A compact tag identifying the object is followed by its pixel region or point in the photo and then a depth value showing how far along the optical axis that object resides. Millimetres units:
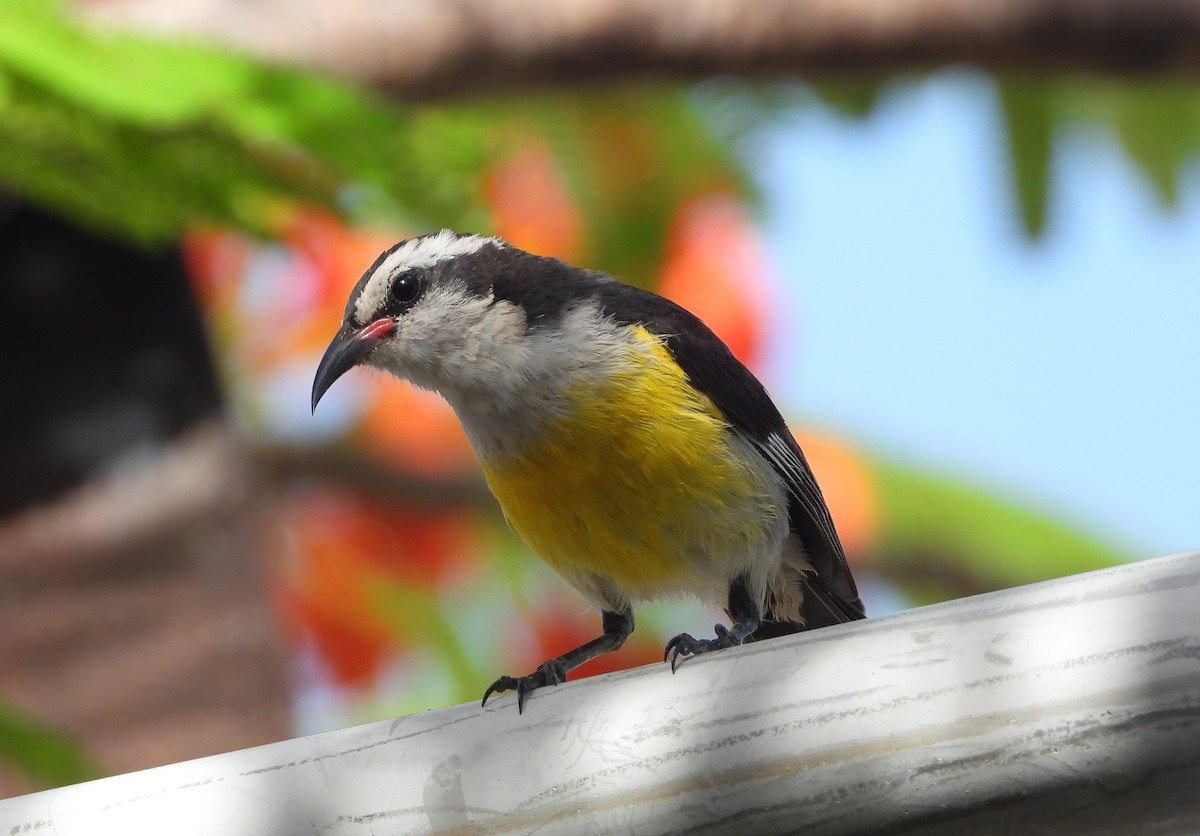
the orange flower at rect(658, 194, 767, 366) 12117
